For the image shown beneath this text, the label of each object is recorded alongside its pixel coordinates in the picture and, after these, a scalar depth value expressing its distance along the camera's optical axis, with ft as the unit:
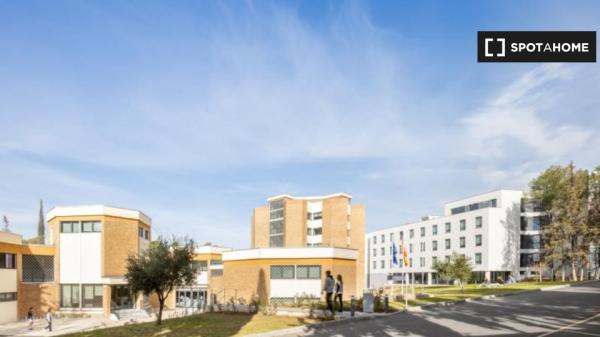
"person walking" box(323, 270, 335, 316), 75.20
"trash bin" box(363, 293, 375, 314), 80.84
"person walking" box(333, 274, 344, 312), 75.97
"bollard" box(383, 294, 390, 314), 83.51
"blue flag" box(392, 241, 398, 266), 110.71
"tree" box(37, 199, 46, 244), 302.45
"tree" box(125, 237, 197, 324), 94.38
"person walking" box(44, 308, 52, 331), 111.45
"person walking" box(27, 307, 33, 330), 121.03
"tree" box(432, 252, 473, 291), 162.40
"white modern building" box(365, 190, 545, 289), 256.32
